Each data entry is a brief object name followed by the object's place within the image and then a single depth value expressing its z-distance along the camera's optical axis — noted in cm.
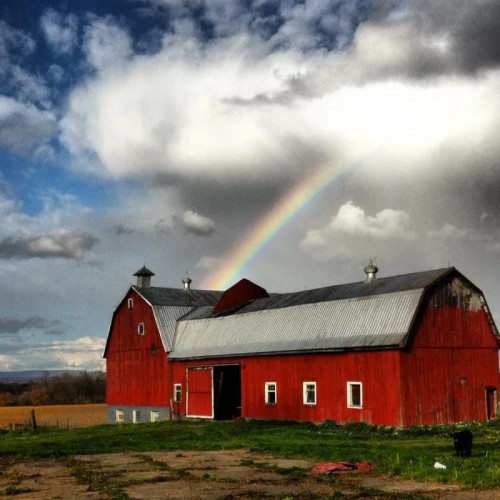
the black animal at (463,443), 1928
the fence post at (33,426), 4209
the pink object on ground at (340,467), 1742
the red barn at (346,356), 3192
